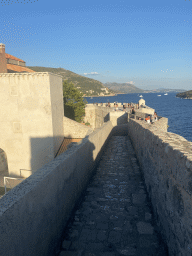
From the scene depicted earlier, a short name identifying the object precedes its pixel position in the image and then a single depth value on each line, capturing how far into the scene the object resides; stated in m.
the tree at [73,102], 37.28
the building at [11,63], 22.66
